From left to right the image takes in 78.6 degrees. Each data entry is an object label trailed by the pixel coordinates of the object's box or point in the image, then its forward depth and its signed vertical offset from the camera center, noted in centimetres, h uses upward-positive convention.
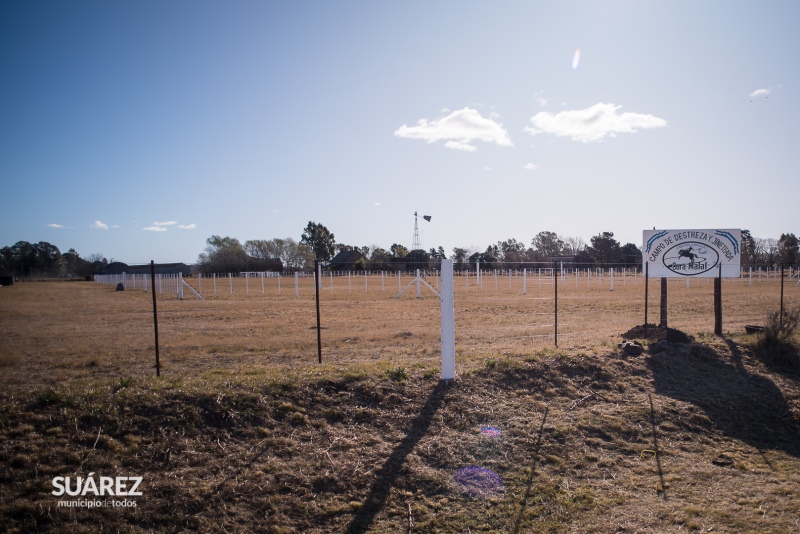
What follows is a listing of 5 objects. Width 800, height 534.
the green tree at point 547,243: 10862 +419
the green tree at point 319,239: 11931 +652
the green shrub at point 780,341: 962 -170
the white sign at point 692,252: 1176 +16
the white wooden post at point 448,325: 715 -93
